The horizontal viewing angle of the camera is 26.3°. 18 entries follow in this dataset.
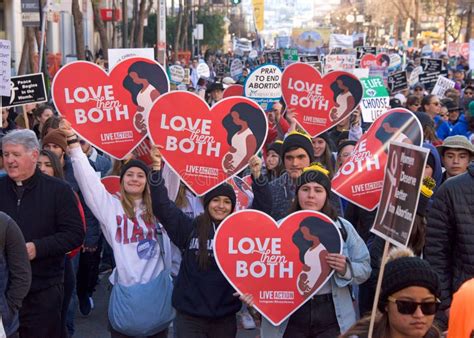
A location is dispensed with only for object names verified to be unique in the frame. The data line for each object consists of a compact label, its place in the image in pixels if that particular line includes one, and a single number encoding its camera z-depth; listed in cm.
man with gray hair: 611
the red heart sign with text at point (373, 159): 689
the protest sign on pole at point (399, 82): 1934
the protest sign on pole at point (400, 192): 457
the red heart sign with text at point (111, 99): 716
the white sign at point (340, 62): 2094
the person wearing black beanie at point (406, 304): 378
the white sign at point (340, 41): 3550
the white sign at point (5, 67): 1052
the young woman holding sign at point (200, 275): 598
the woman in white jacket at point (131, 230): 615
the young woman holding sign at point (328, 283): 565
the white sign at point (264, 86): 1327
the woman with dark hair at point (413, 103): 1509
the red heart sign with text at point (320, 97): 1001
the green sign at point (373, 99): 1419
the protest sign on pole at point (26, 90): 1120
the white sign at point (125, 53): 959
